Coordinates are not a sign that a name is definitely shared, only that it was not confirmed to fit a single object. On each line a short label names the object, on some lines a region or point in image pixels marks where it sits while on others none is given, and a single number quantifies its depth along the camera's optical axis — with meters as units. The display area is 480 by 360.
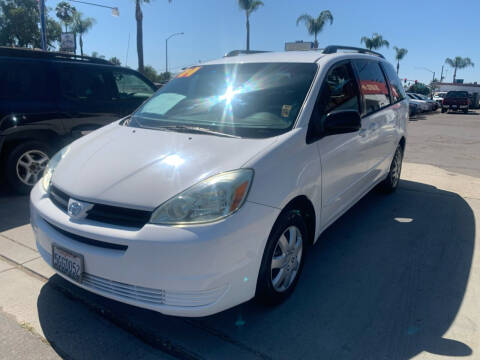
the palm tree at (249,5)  37.84
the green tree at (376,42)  49.19
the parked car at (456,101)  30.70
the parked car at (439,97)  39.51
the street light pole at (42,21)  16.02
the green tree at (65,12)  49.94
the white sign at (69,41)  18.00
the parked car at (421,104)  28.48
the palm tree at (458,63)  103.75
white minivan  2.12
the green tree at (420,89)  52.84
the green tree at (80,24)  51.34
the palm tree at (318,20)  38.44
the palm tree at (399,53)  66.19
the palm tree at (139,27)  26.86
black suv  4.90
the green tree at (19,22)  35.06
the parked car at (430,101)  30.93
